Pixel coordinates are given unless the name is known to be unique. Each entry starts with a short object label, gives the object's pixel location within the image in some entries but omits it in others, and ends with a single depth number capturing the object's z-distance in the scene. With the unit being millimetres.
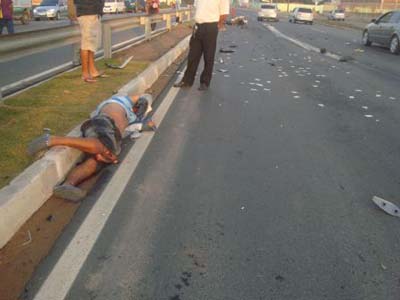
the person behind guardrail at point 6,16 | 15086
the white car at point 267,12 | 47438
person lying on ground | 3933
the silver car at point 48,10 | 32406
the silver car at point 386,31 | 17766
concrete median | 3211
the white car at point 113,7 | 43938
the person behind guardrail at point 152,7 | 19625
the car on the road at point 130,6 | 49625
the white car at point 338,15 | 60156
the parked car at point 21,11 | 27109
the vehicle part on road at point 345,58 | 15023
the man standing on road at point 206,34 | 8555
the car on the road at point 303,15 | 46156
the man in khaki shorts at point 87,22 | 7984
